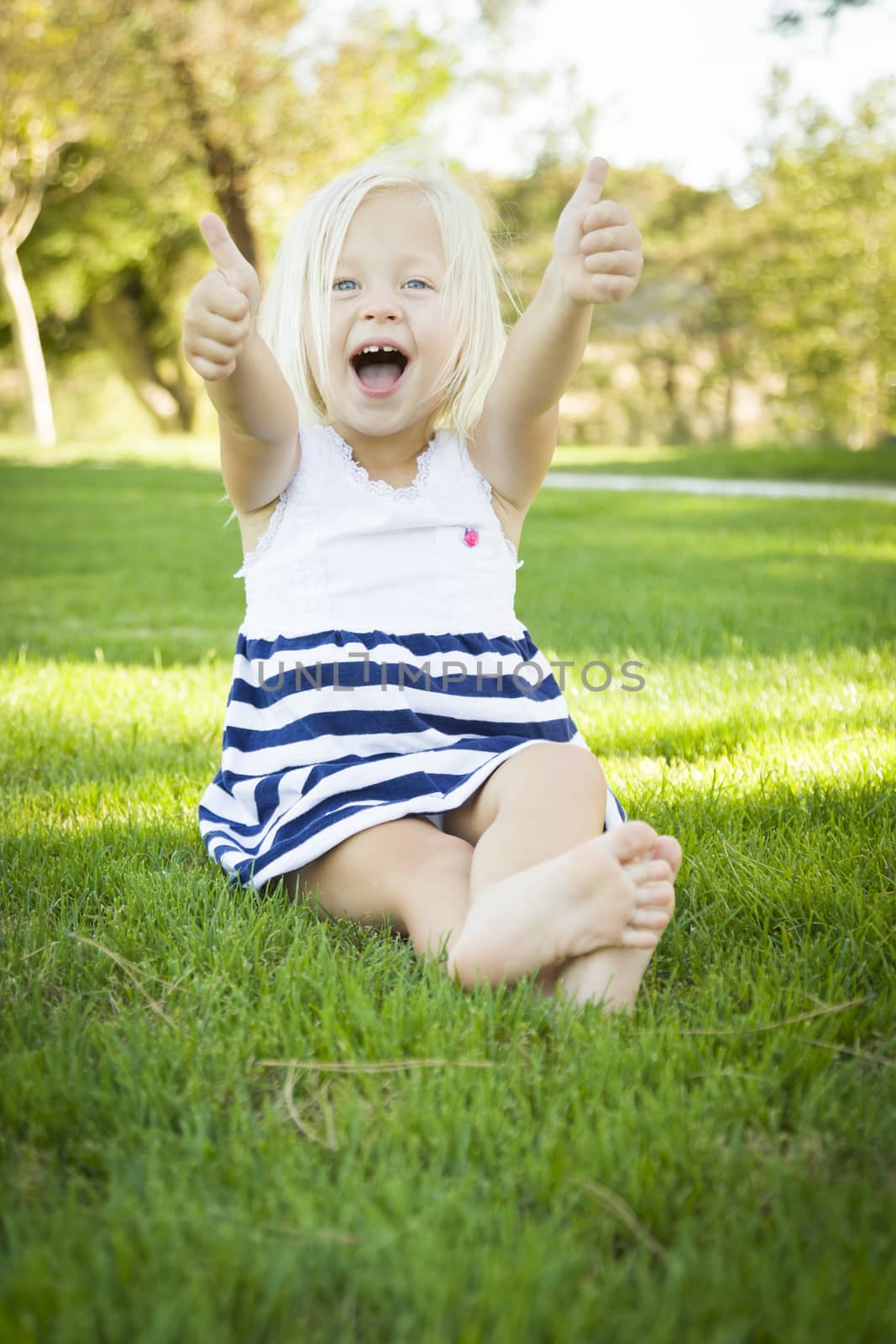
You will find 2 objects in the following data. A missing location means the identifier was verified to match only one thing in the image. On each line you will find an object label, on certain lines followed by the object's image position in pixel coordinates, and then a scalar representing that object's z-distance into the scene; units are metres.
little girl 1.73
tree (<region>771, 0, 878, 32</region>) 6.66
